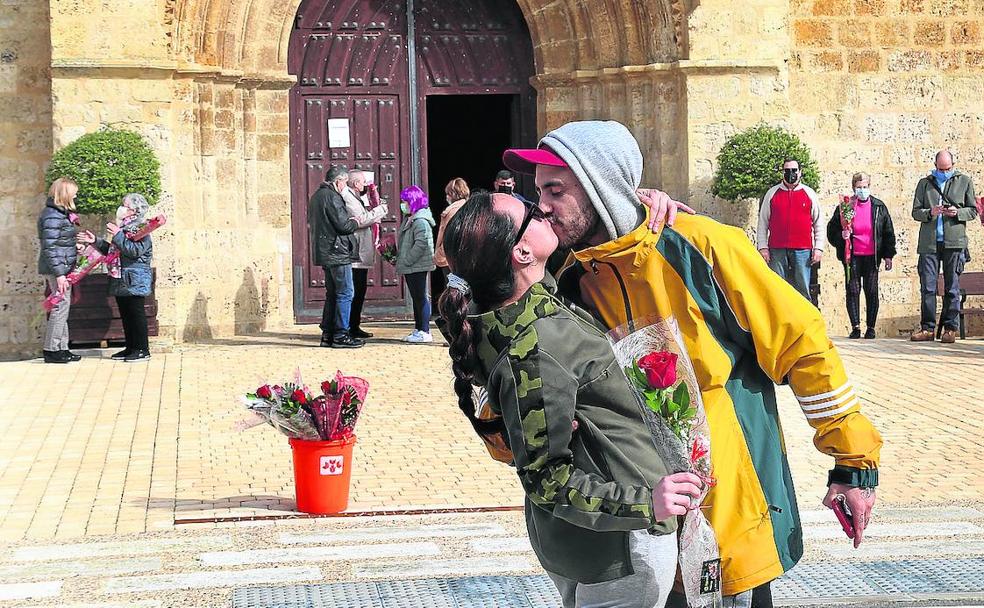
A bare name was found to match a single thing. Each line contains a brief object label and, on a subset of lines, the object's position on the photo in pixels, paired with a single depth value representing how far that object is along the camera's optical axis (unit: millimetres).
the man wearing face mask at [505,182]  13664
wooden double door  15906
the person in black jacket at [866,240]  14602
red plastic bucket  6867
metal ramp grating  5270
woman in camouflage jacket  2881
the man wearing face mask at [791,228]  13859
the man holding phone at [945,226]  14234
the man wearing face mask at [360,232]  13750
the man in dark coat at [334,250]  13453
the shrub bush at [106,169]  13078
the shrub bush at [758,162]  14359
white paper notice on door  16000
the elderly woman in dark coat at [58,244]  12602
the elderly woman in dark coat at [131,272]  12578
